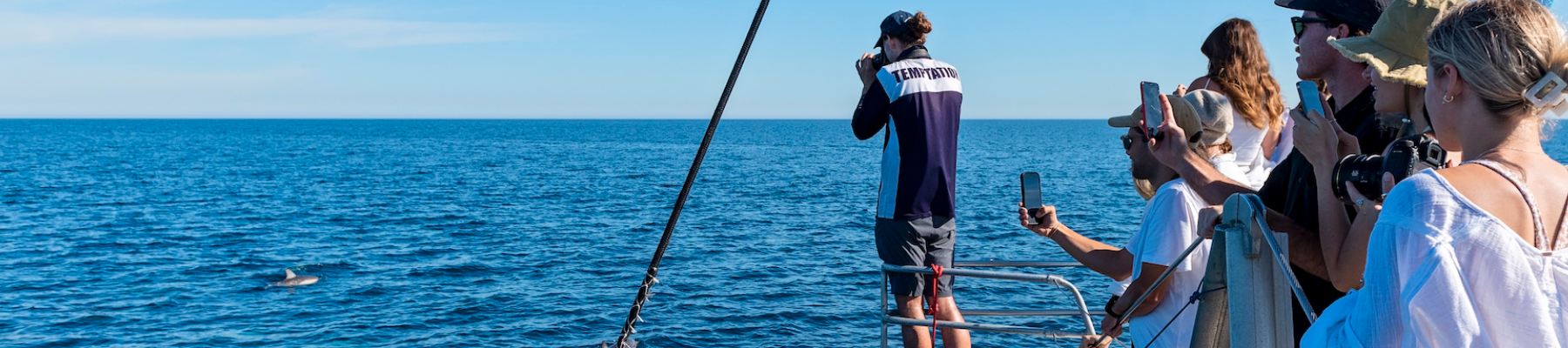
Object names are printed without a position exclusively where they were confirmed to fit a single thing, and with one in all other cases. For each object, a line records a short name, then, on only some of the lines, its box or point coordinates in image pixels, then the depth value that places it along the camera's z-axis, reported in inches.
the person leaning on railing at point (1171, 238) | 129.7
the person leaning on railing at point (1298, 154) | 97.6
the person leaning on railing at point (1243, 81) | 177.9
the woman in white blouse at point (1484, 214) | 66.5
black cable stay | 162.1
